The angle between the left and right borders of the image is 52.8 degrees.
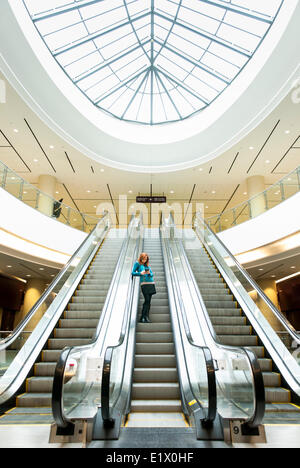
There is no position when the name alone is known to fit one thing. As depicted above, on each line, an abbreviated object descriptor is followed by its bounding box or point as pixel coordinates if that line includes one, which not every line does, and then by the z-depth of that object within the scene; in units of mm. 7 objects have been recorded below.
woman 6190
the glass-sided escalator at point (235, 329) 3975
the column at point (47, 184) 17594
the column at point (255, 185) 17344
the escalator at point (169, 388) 2885
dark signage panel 18800
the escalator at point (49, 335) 4137
